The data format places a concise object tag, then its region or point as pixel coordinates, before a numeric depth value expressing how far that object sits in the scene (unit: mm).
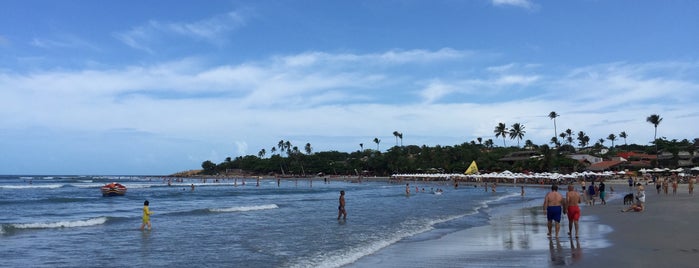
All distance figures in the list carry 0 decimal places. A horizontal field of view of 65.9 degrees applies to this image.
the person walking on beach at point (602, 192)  28747
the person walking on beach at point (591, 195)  28469
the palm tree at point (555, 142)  129425
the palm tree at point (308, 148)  197250
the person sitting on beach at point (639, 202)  22125
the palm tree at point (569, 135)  140750
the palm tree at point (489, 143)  162038
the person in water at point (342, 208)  23050
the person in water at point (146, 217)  19422
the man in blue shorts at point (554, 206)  13133
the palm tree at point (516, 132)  126562
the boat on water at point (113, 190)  54741
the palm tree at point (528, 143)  141100
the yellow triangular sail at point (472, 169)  78188
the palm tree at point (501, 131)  129375
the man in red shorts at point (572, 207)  13141
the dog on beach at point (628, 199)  25520
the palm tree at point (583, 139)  140625
